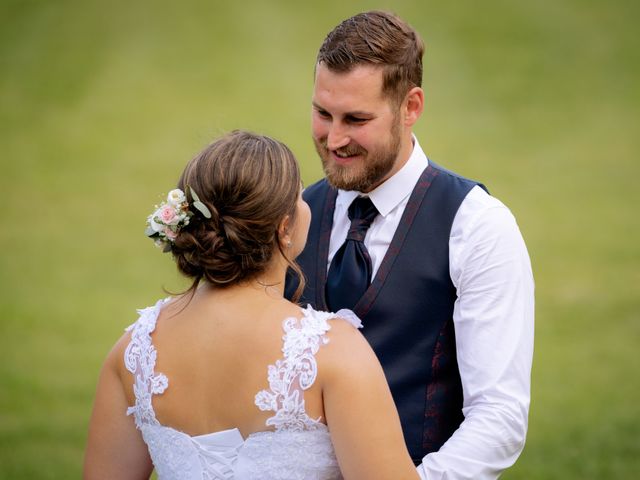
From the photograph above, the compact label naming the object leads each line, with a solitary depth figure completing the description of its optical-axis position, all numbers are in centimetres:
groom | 518
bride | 439
